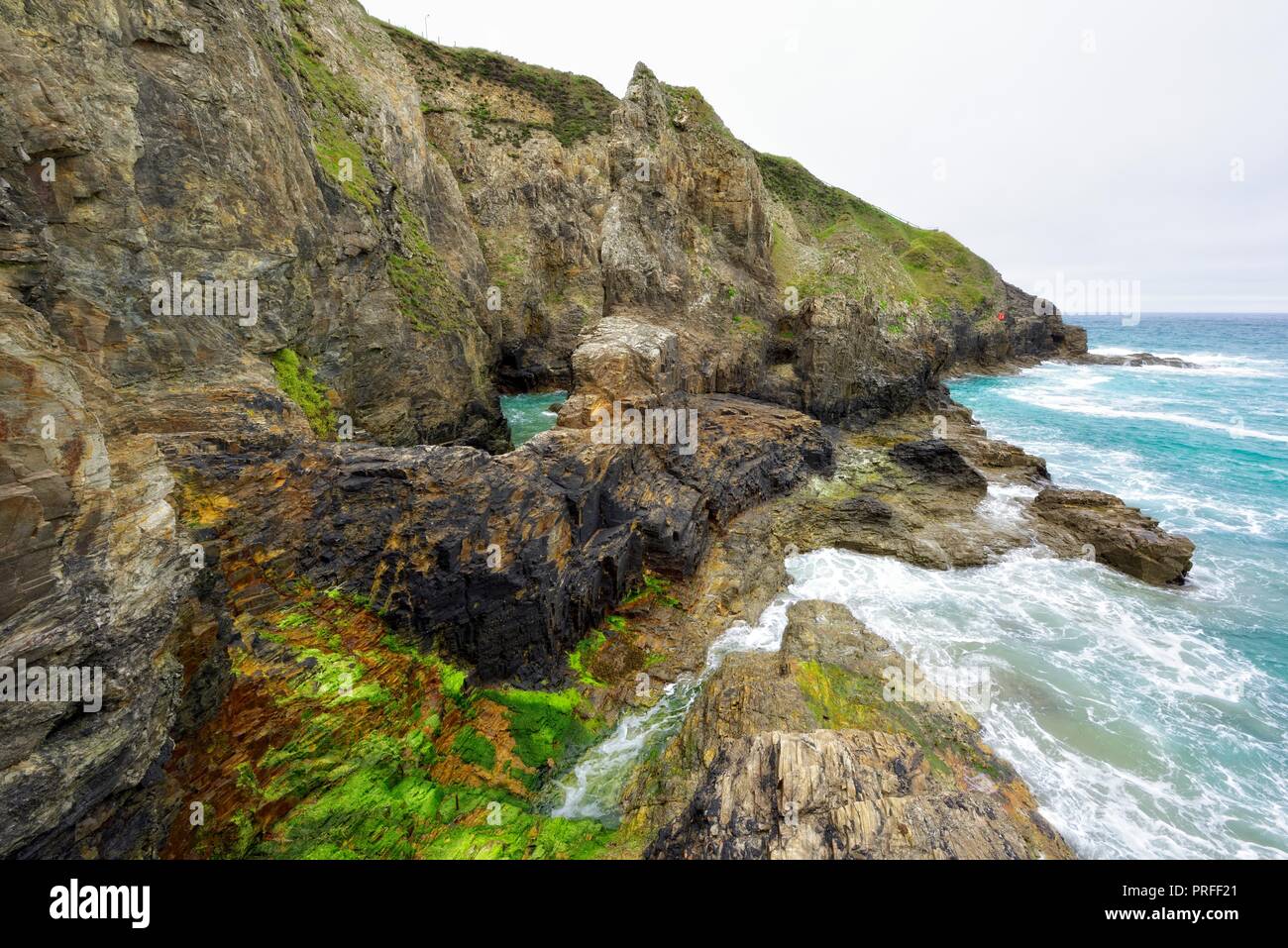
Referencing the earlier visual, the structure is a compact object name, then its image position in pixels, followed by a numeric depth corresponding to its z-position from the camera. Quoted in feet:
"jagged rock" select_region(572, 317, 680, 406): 58.95
